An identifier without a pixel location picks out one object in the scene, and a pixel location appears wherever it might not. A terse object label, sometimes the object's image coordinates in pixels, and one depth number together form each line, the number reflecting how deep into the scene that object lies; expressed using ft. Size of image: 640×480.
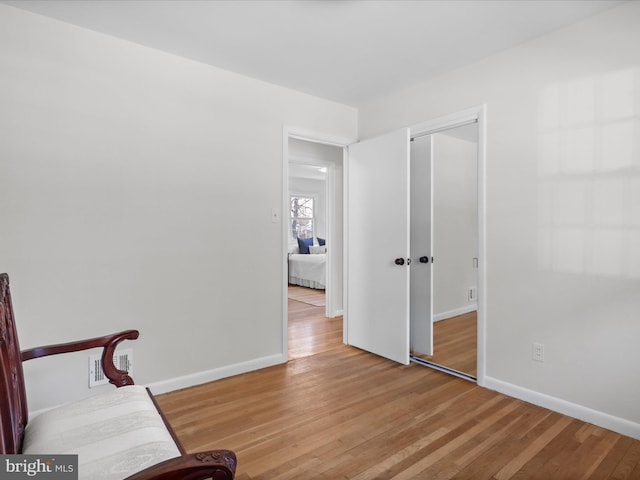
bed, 23.50
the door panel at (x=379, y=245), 10.51
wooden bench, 2.97
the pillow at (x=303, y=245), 27.96
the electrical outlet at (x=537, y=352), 8.02
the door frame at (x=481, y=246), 8.99
